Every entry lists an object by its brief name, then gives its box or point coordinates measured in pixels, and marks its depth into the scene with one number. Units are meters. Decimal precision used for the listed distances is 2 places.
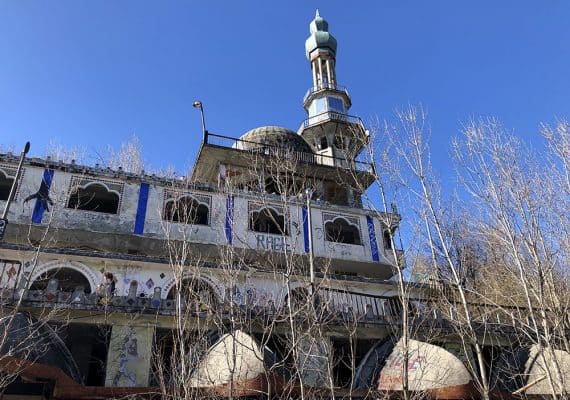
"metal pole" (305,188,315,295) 8.66
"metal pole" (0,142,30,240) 8.26
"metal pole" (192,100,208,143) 20.53
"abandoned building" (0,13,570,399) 8.91
